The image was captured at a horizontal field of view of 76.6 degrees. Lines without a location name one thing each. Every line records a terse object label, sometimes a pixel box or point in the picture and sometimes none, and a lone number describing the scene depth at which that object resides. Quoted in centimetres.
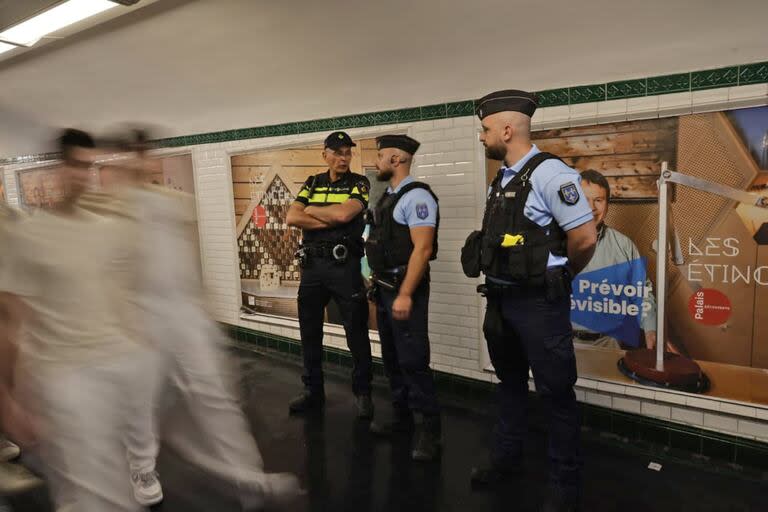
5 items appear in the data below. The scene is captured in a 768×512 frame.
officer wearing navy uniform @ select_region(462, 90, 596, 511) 220
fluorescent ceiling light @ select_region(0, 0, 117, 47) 322
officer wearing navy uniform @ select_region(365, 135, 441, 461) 284
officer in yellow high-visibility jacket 346
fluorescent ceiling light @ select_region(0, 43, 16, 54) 417
